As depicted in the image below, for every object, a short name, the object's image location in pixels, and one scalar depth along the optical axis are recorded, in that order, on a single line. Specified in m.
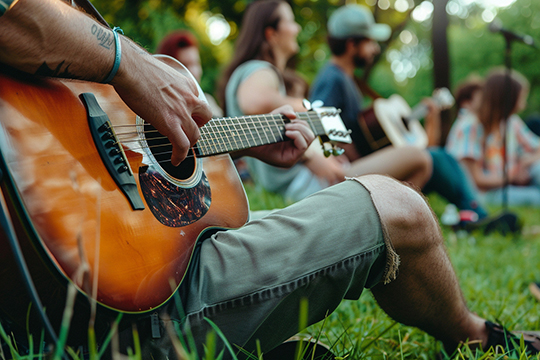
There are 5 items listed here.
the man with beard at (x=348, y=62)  3.96
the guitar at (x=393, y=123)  4.07
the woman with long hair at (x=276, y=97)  3.08
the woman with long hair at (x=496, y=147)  5.64
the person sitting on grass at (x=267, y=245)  0.97
